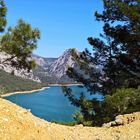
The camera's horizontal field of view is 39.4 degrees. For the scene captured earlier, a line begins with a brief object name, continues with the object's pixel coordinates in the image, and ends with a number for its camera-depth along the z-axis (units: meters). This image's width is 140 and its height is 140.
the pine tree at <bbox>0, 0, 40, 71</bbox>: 9.52
